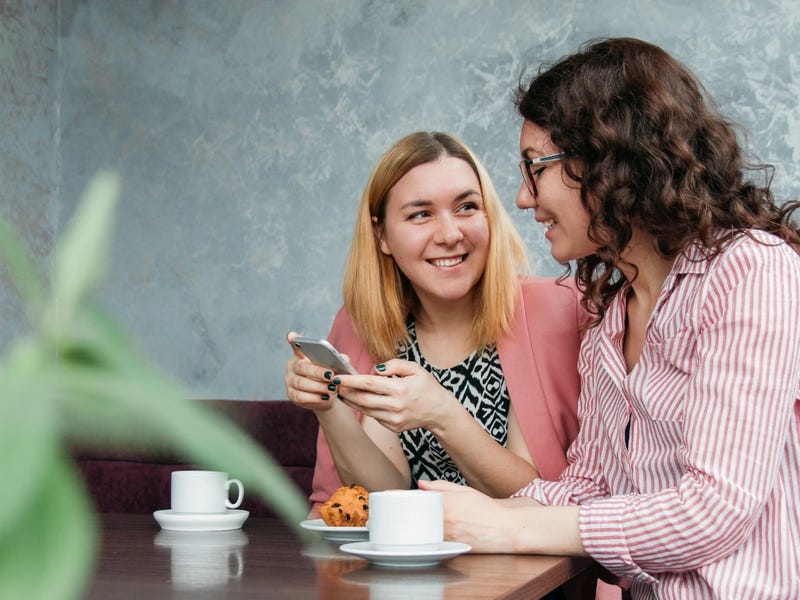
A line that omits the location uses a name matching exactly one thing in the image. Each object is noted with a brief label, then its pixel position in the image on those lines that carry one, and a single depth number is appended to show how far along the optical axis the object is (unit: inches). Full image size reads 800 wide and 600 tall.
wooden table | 36.4
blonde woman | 66.5
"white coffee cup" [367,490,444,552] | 41.8
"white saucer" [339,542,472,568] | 40.6
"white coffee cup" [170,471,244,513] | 57.6
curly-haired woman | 44.4
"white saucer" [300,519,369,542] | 50.6
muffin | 51.8
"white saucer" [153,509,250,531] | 56.2
